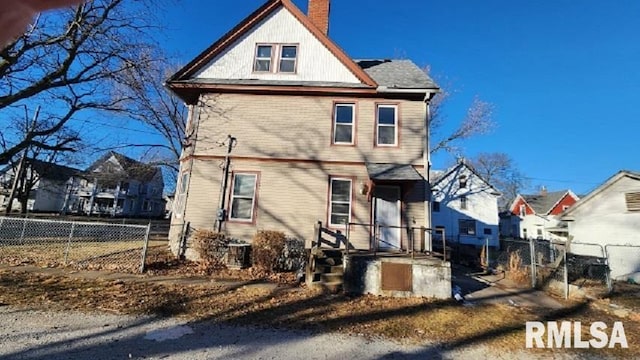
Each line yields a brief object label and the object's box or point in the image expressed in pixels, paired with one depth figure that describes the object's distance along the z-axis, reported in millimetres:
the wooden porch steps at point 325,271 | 9539
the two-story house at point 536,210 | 43188
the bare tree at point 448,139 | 24391
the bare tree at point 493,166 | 50938
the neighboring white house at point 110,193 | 43275
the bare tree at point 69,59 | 7461
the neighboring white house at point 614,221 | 16516
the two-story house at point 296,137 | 12523
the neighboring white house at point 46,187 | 45500
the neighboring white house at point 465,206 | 31422
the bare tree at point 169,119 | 17406
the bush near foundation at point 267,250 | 11078
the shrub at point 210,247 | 11625
